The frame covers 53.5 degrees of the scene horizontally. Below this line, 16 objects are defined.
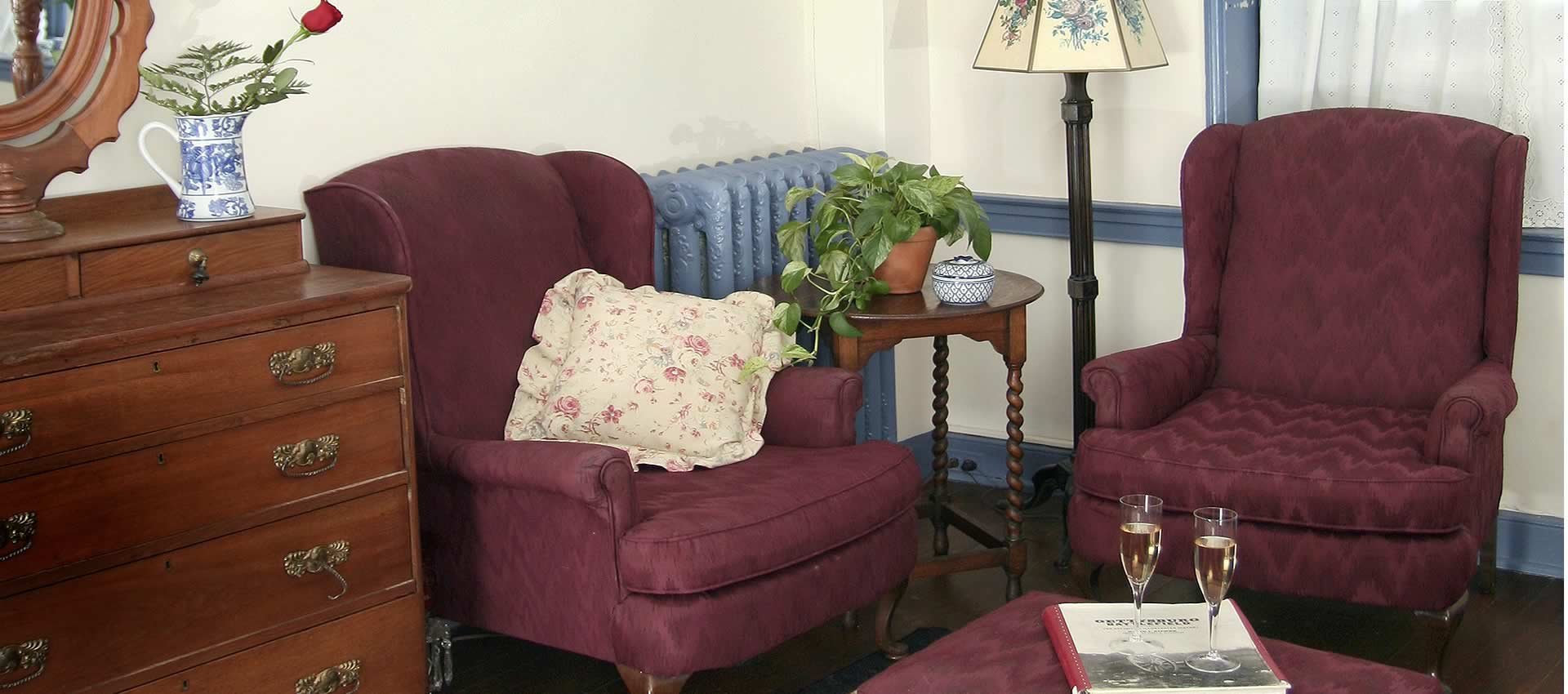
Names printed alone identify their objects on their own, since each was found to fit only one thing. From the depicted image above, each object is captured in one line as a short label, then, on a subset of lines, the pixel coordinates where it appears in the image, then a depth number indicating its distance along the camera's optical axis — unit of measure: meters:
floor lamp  3.27
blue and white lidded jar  3.12
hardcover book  1.89
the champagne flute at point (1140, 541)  1.96
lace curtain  3.28
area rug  2.91
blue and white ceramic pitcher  2.46
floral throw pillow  2.87
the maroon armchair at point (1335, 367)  2.74
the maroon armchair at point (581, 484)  2.51
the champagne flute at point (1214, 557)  1.91
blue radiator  3.42
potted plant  3.11
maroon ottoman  1.96
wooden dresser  2.09
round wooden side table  3.12
